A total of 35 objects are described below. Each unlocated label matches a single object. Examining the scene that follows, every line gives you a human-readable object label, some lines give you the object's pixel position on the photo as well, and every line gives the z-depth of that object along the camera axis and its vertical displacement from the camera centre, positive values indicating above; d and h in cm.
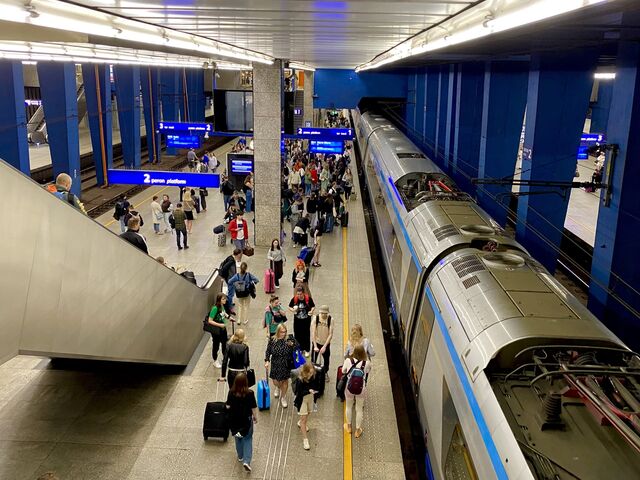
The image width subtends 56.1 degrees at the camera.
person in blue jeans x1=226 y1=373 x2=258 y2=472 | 609 -319
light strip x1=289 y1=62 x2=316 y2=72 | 2325 +92
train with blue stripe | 380 -210
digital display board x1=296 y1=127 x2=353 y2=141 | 1961 -141
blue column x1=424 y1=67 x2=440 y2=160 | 2517 -82
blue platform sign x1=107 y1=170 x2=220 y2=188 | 1376 -206
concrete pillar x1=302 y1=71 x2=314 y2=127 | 3403 -35
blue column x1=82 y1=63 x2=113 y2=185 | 2297 -77
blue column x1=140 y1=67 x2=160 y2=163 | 2991 -97
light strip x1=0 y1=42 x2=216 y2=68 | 992 +62
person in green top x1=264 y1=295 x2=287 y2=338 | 886 -326
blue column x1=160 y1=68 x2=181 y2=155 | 3281 -34
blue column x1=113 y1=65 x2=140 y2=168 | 2616 -98
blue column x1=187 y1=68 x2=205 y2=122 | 3925 -45
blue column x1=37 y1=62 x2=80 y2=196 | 1847 -77
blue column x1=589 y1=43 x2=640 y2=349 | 801 -165
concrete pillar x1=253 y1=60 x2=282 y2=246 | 1516 -146
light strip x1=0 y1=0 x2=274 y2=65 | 342 +46
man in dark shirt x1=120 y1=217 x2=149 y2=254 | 789 -193
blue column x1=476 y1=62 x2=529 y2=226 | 1374 -69
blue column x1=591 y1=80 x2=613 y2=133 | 2794 -68
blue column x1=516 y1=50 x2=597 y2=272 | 1000 -46
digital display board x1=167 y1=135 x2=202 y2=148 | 2122 -187
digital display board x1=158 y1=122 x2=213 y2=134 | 2095 -138
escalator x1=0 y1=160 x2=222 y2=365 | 420 -169
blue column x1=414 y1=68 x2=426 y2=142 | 2816 -63
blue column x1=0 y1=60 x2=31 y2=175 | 1470 -72
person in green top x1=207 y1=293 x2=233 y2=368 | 879 -339
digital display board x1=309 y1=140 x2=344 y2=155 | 1970 -182
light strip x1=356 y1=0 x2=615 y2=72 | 313 +46
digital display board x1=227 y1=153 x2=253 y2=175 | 1802 -218
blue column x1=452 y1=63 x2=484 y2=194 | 1708 -86
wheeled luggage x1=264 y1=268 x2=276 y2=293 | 1211 -382
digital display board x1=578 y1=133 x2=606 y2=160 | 2020 -151
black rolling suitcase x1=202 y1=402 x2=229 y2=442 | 696 -378
